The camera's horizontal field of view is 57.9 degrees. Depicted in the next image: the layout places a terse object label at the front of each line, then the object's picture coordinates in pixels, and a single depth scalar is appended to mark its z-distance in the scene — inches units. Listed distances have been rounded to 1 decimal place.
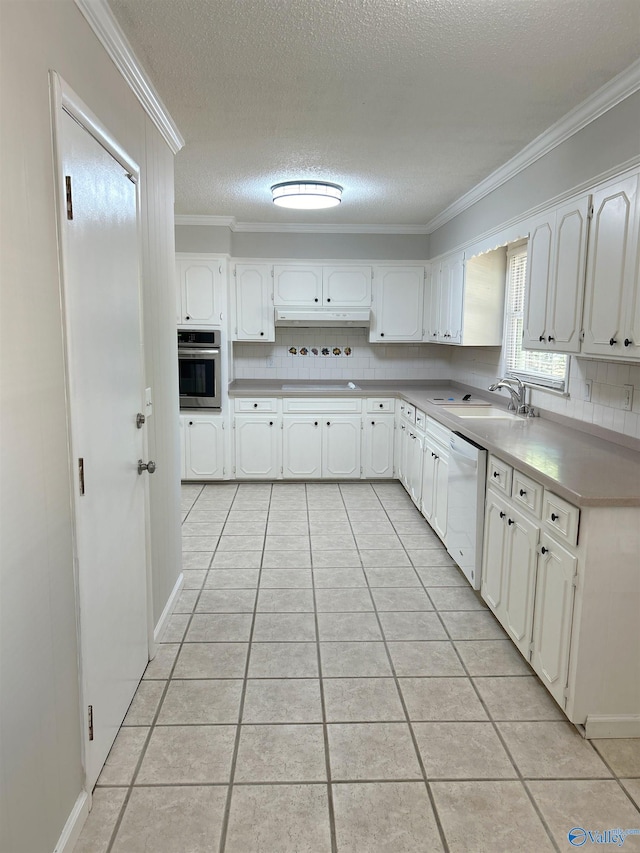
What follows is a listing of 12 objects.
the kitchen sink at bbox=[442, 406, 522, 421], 173.6
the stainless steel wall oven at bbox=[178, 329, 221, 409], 212.4
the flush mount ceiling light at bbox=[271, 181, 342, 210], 162.7
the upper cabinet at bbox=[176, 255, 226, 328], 213.6
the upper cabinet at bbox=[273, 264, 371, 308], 224.2
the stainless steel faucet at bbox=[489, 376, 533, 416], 154.5
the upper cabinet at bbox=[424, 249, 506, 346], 180.2
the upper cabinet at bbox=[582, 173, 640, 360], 92.8
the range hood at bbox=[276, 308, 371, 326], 223.5
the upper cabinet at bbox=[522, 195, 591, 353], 109.4
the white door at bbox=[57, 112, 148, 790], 66.0
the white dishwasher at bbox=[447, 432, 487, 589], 124.4
